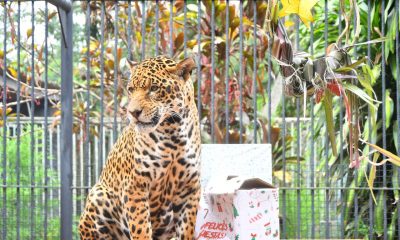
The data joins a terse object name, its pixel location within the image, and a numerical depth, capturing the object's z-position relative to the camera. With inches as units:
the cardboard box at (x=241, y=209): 239.4
